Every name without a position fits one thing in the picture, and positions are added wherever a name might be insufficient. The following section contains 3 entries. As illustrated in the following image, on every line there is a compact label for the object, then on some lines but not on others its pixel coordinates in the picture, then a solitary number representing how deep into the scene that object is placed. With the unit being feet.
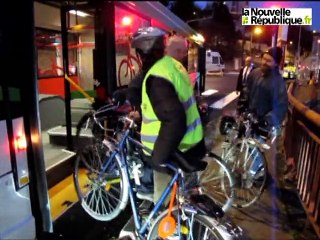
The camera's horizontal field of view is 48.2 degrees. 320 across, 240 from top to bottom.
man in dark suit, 12.96
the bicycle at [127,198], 7.80
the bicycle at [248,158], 13.30
